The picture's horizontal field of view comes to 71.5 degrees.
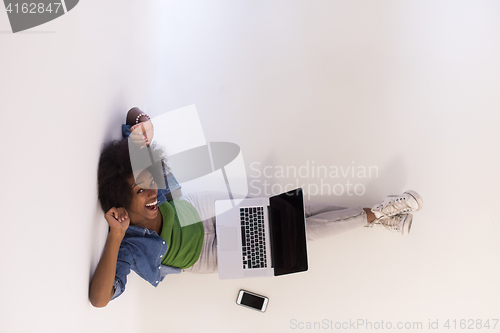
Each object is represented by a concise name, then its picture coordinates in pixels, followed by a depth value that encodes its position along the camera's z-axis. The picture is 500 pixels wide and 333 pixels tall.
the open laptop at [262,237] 1.68
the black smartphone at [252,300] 1.91
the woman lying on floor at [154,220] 1.28
